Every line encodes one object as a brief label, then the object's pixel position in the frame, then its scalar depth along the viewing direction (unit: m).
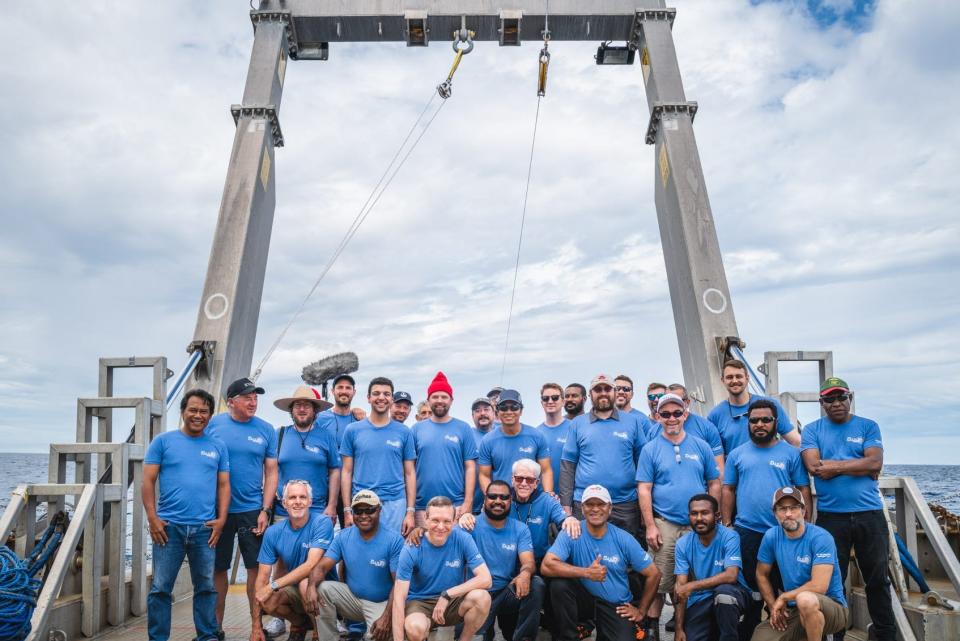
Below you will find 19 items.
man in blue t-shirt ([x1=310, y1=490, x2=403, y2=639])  5.12
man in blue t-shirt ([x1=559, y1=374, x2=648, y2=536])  5.57
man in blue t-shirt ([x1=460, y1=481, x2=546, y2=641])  5.14
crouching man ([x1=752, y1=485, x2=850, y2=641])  4.82
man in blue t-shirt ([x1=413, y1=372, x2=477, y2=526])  5.76
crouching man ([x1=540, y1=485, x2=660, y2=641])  5.12
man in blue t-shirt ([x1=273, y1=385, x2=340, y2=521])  5.88
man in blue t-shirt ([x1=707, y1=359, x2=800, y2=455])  5.67
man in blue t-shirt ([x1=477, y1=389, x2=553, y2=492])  5.64
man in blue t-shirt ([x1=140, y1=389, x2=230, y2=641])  5.12
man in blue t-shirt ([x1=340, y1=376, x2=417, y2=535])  5.65
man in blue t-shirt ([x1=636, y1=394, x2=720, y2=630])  5.37
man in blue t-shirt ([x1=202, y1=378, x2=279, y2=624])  5.59
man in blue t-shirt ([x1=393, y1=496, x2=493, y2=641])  4.89
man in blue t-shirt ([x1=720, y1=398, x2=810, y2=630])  5.23
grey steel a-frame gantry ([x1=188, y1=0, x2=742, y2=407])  8.41
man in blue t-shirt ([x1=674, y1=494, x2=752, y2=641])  5.00
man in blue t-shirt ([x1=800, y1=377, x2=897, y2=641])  5.16
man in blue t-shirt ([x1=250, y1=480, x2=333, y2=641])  5.21
